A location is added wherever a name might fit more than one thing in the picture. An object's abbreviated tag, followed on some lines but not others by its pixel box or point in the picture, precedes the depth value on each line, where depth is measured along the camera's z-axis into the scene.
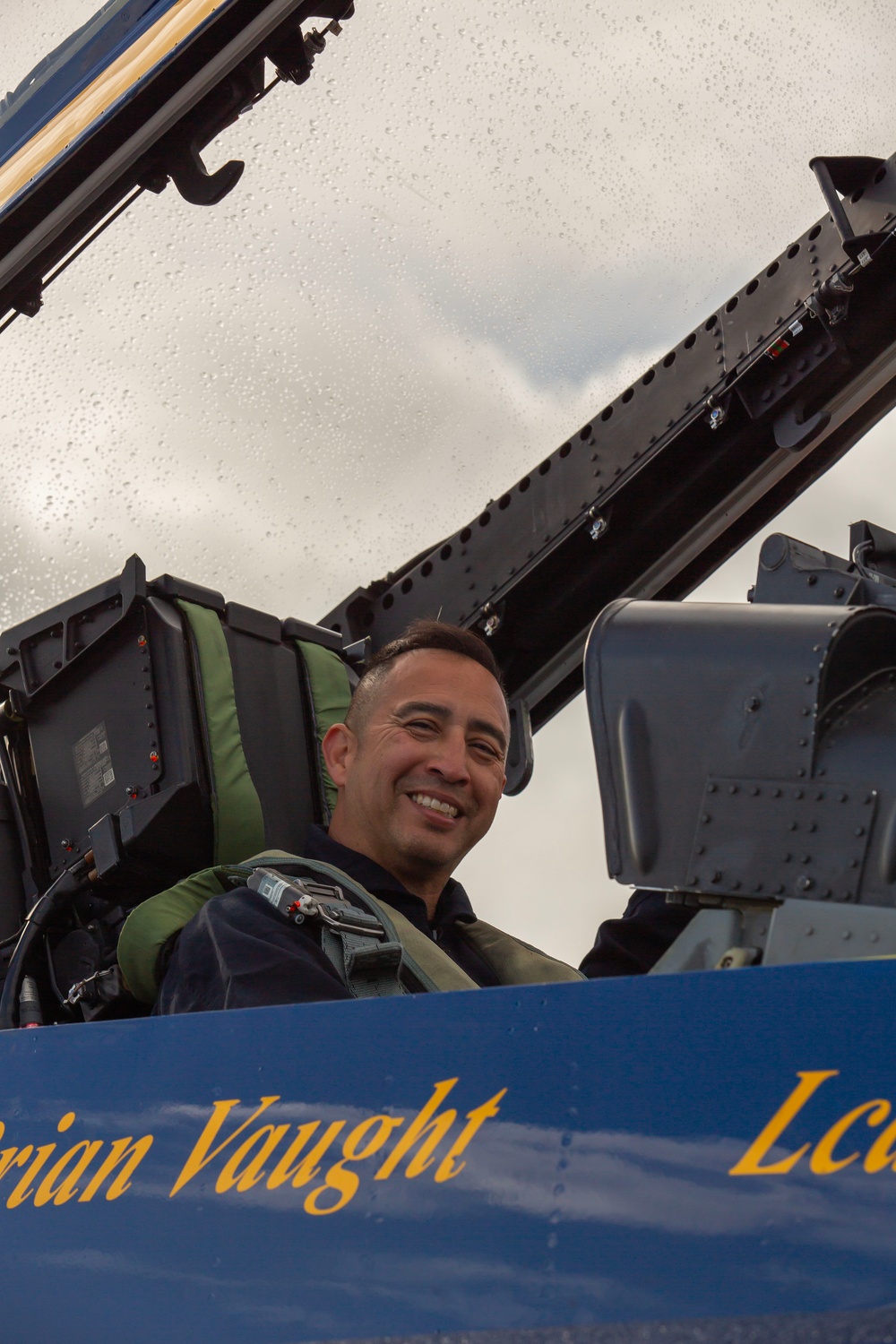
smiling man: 4.18
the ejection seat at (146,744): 4.44
